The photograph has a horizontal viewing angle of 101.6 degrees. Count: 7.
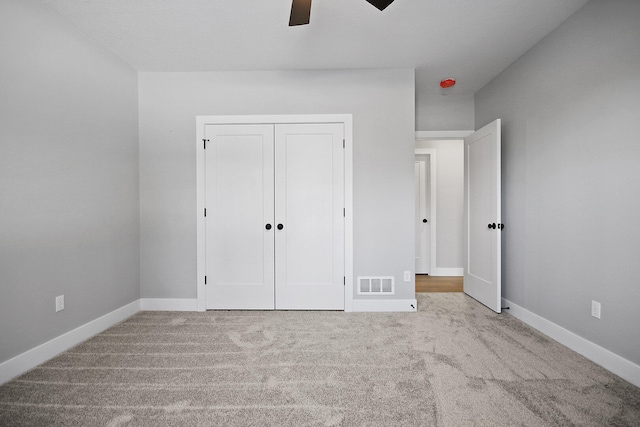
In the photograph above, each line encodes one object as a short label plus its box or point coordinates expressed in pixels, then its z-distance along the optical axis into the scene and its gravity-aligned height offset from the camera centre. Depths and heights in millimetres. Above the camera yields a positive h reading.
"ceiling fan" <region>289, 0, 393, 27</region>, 1529 +1253
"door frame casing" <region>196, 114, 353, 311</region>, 2822 +353
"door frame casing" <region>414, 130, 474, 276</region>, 4469 -481
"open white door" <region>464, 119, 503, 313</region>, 2762 -75
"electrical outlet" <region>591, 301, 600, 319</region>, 1881 -722
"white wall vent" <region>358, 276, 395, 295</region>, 2836 -820
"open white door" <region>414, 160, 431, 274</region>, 4559 -167
